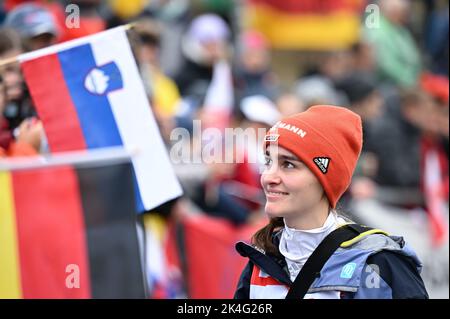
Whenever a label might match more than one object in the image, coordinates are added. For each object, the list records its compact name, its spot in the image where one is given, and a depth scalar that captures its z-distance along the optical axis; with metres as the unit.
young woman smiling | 4.58
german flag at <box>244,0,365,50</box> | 15.08
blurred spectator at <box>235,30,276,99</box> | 12.22
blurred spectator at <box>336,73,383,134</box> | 11.48
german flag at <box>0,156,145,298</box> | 6.08
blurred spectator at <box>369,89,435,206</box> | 10.71
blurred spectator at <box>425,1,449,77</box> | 11.28
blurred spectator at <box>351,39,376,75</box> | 13.85
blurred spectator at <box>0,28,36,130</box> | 6.54
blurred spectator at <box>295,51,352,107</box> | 11.00
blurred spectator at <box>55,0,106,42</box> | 8.66
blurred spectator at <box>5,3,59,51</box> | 7.65
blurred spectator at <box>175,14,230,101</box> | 11.84
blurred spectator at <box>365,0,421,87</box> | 13.72
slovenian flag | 6.40
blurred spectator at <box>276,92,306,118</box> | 10.45
